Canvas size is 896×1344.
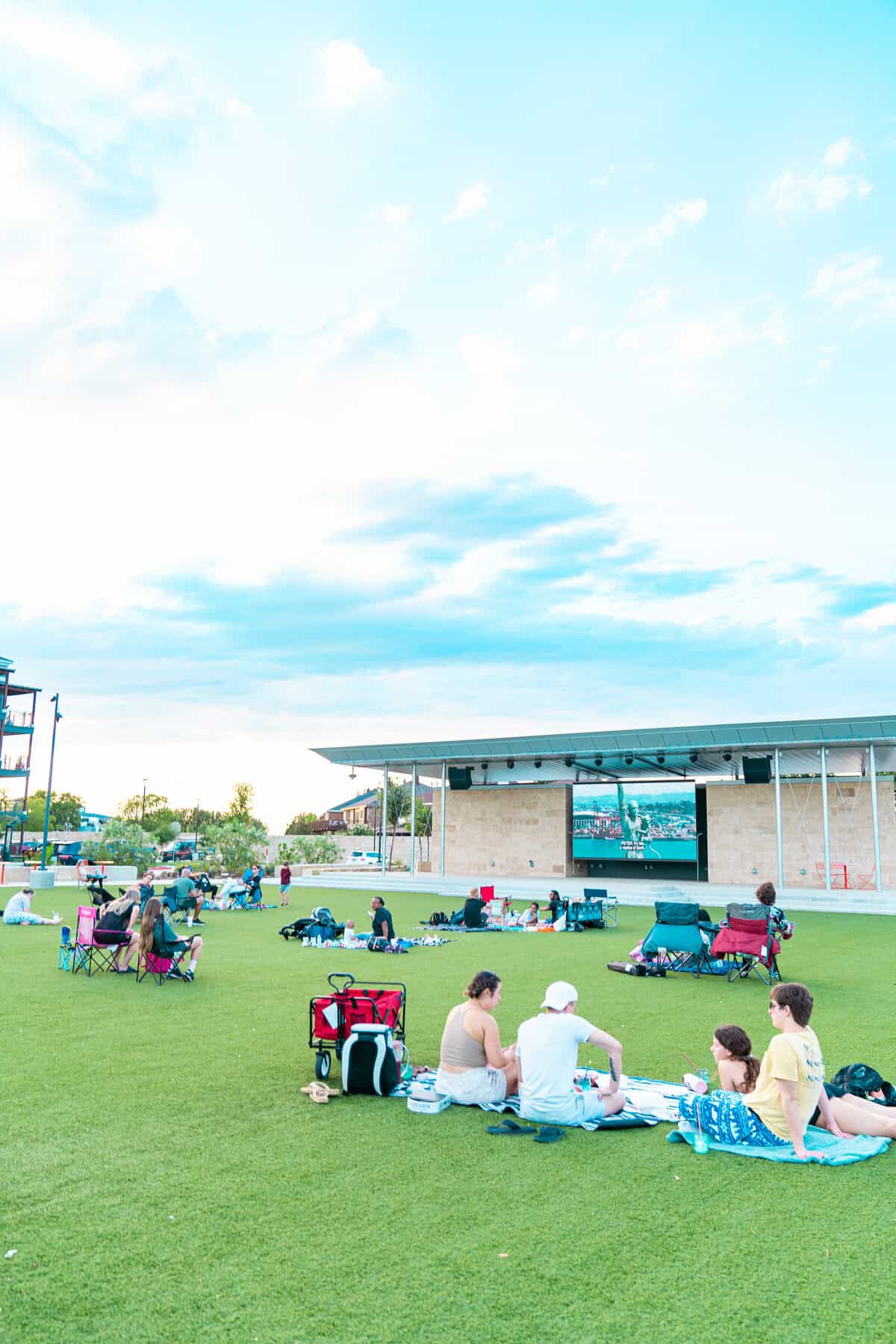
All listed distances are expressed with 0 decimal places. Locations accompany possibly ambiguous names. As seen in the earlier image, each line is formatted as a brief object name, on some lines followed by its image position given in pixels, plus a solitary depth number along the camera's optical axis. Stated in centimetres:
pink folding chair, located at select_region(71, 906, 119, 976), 1106
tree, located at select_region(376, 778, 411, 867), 7444
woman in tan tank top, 566
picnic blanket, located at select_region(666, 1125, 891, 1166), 471
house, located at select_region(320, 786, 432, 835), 8625
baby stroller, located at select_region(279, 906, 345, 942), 1448
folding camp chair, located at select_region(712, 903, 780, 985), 1112
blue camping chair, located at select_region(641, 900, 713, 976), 1171
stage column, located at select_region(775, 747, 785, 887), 2325
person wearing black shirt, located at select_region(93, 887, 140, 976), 1080
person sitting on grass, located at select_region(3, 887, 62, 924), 1669
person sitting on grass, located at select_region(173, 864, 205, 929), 1734
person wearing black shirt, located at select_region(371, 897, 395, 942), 1391
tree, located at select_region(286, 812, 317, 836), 7744
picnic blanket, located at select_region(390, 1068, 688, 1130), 530
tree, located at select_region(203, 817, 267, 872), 3184
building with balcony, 4375
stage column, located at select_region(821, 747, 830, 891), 2238
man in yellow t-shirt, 472
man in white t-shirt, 532
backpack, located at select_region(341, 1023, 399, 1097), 595
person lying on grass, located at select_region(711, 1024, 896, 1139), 510
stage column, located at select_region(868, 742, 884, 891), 2239
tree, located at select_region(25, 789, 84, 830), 7056
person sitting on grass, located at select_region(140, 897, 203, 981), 1038
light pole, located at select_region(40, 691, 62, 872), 3431
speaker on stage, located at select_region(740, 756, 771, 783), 2489
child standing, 2228
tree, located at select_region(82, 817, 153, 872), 3036
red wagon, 648
